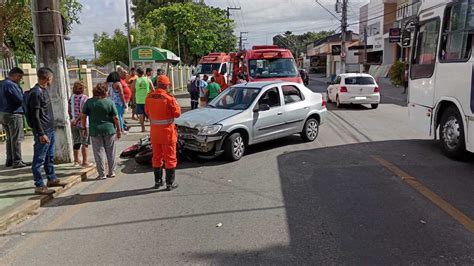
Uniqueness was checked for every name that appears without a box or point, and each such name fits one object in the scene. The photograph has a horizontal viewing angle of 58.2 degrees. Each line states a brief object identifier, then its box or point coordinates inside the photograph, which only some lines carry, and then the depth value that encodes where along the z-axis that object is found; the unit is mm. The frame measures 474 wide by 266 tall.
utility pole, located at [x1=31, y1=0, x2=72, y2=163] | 7461
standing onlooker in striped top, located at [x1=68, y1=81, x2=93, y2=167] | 7711
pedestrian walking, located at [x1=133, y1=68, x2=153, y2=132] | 12078
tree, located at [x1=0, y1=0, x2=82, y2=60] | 15919
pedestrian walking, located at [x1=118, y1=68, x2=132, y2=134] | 12187
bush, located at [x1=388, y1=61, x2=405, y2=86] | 30531
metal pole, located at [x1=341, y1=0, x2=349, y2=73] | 36781
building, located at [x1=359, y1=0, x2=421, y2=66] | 43094
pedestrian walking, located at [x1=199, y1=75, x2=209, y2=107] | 14834
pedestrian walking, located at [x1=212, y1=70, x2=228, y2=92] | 15820
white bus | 7141
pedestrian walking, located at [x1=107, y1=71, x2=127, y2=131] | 10750
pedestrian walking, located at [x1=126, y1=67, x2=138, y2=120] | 13471
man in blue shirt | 7594
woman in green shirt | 7027
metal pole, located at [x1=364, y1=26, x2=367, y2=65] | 43238
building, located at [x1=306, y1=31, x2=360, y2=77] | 56812
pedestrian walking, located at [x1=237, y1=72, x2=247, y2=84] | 15266
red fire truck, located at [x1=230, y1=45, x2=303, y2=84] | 14451
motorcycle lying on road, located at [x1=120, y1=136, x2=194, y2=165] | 8102
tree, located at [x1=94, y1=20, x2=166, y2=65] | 35438
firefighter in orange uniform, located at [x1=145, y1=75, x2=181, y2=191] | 6332
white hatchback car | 17375
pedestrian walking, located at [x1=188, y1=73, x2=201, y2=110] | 16703
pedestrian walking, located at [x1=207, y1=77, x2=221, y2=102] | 14219
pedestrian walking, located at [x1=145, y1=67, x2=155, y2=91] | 13473
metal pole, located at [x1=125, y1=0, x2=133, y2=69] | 20859
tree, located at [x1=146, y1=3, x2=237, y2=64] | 42125
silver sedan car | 8086
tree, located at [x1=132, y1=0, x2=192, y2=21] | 52812
